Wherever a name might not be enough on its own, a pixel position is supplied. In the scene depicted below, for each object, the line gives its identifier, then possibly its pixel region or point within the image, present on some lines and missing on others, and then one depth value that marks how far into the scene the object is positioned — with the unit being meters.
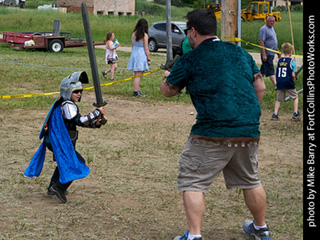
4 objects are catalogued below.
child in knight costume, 5.50
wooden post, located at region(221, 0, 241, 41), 9.03
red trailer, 25.22
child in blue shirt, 10.36
